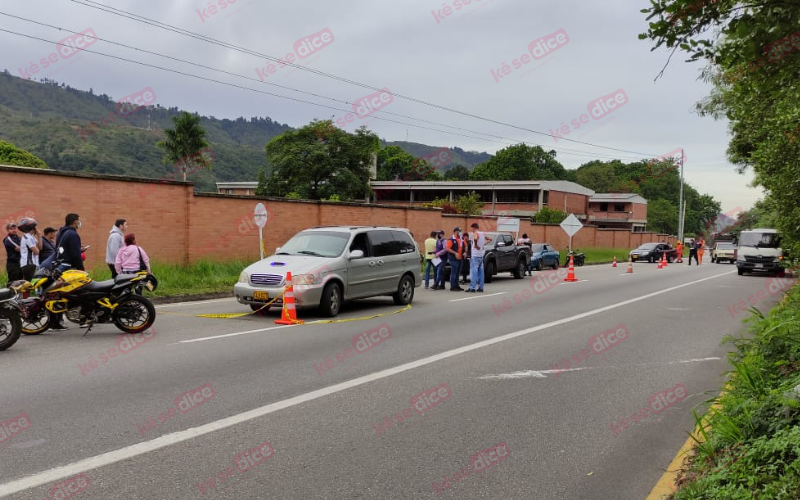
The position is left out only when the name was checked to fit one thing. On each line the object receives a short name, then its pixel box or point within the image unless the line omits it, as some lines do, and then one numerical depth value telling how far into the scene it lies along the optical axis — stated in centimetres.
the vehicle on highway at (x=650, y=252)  4225
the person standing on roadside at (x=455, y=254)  1791
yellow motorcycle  906
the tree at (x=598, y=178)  11750
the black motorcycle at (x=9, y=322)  793
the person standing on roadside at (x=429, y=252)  1884
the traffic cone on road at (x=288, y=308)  1067
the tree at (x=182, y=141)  6688
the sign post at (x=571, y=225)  3241
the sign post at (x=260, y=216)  1872
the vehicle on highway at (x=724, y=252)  4450
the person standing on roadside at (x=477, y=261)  1739
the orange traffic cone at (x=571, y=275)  2252
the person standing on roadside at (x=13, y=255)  1220
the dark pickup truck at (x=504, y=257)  2178
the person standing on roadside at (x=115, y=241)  1166
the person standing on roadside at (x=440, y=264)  1823
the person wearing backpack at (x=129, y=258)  1096
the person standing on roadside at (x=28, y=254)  1213
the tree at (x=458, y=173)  13030
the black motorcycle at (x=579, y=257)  3681
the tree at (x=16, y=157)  4703
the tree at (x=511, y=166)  10369
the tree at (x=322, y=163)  6034
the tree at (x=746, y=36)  566
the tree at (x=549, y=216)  5703
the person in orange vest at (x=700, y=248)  4328
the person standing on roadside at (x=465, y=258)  1942
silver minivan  1131
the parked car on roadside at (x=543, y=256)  2989
